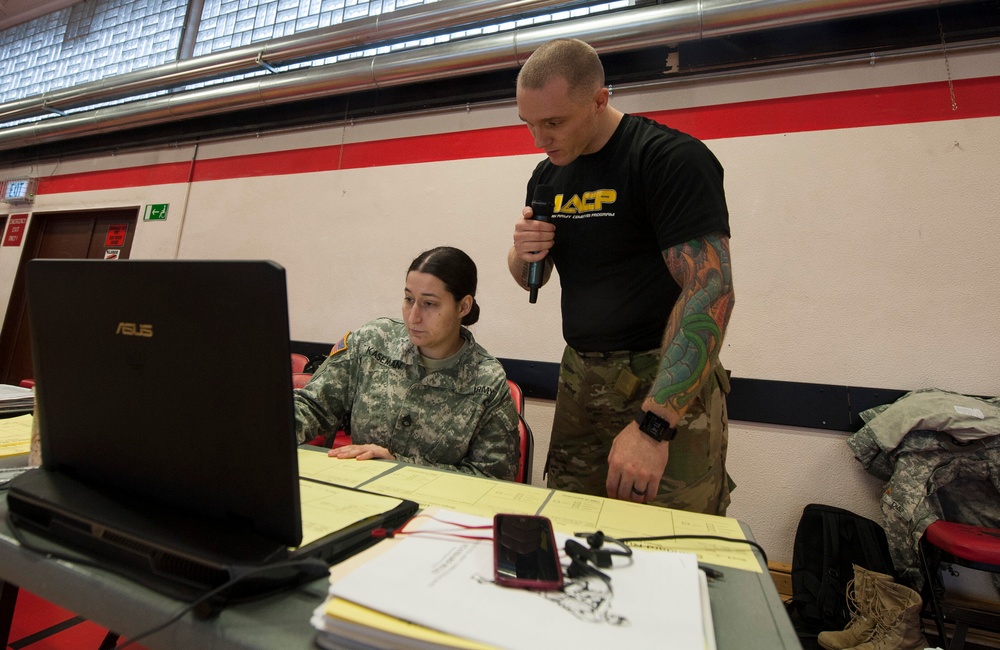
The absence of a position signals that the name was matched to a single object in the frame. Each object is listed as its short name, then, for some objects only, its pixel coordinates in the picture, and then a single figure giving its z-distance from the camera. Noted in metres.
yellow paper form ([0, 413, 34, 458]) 0.85
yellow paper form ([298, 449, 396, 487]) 0.85
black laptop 0.44
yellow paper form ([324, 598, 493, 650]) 0.35
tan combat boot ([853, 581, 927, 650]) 1.57
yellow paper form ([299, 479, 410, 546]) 0.60
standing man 0.89
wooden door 4.14
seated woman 1.27
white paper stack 0.36
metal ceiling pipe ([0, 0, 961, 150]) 2.02
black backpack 1.74
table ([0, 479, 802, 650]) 0.40
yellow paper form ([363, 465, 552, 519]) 0.74
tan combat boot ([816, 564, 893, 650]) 1.61
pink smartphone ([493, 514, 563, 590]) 0.44
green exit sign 3.83
